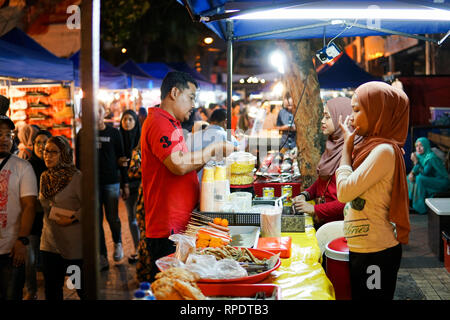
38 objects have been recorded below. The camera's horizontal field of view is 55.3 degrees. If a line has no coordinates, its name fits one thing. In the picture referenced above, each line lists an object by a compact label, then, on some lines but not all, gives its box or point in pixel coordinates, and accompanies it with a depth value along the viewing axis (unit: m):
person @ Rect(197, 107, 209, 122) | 15.03
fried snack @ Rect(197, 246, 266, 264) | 2.65
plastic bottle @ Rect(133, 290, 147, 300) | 1.90
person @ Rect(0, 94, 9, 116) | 4.67
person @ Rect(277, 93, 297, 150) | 9.93
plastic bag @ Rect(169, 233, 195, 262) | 2.67
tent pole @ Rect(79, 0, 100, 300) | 1.71
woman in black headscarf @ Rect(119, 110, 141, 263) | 6.84
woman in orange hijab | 2.67
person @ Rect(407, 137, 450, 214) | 8.73
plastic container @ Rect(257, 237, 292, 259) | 2.93
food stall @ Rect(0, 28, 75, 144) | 8.28
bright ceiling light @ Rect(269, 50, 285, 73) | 7.55
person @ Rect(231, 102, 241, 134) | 15.30
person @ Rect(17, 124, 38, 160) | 6.55
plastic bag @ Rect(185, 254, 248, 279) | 2.36
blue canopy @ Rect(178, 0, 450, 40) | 3.39
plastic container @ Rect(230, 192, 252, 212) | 3.66
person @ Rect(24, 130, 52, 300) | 5.23
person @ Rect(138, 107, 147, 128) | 10.90
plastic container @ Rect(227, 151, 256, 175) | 4.12
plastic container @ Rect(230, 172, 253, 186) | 4.24
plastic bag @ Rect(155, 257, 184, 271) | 2.49
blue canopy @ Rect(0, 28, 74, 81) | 7.20
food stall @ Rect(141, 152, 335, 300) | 2.28
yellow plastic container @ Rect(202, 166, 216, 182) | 3.48
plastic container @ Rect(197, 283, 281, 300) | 2.25
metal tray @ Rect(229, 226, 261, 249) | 3.12
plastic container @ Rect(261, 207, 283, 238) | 3.27
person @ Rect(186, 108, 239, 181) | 5.04
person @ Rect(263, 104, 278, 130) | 12.55
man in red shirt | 3.14
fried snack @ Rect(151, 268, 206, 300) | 2.06
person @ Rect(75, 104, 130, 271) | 6.50
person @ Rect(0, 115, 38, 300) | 3.76
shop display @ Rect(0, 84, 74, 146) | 9.67
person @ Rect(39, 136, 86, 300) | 4.03
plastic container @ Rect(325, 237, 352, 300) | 3.14
